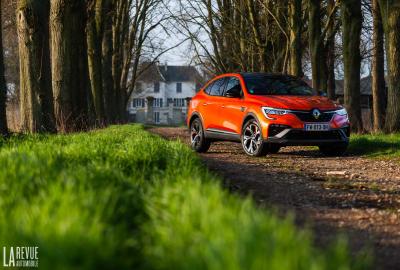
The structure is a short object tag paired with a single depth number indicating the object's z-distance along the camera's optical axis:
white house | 97.59
